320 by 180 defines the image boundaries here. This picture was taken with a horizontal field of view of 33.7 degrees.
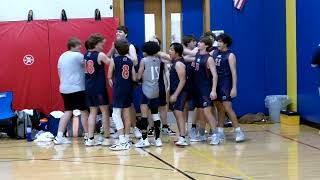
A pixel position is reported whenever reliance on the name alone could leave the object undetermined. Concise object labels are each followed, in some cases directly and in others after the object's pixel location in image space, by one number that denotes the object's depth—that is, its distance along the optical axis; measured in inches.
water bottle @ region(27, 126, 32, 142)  344.7
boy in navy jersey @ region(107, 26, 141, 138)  310.5
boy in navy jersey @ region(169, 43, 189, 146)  291.7
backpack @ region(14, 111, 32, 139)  354.9
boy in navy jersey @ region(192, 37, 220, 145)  298.4
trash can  412.2
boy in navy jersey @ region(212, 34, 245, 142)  305.7
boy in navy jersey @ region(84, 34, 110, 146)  303.0
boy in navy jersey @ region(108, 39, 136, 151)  288.8
